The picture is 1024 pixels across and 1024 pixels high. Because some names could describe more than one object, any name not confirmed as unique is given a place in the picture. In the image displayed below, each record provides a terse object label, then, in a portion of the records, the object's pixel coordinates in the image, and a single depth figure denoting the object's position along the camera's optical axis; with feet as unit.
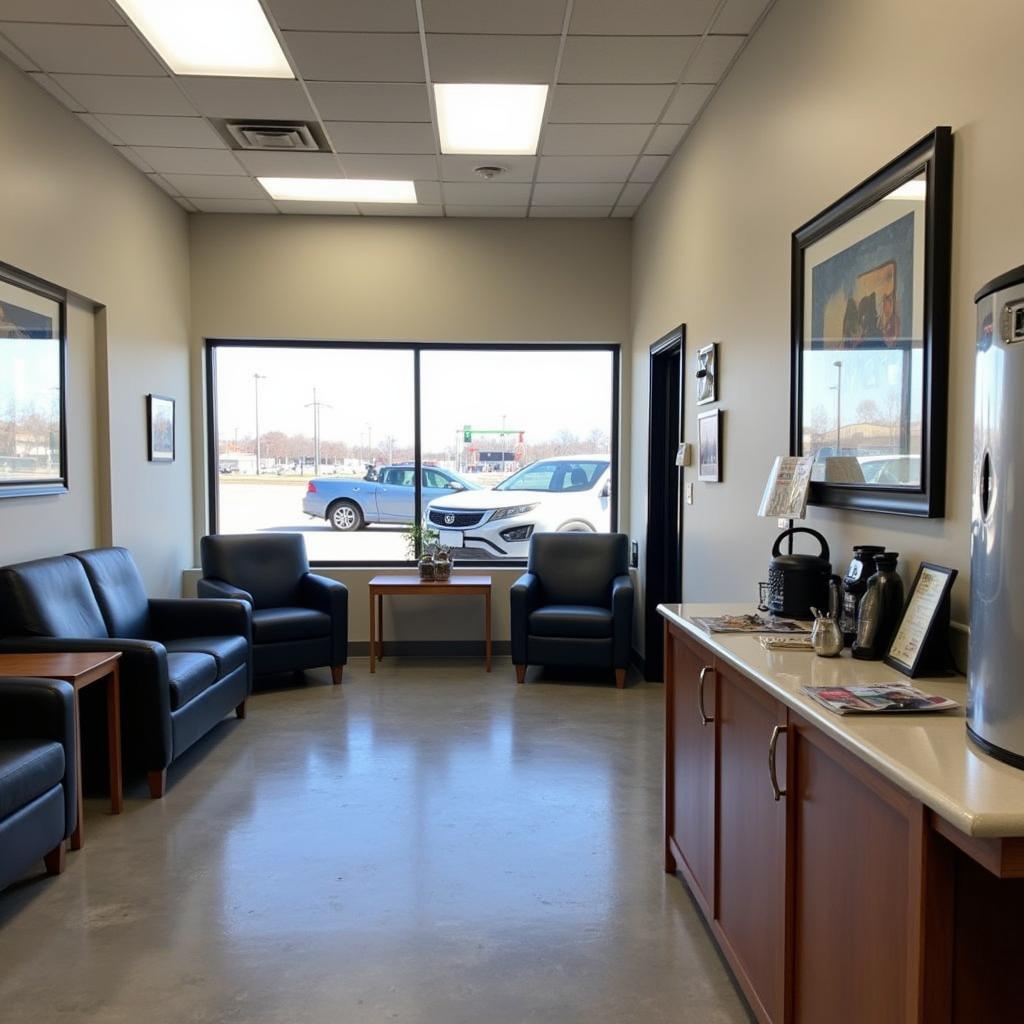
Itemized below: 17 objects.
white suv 20.02
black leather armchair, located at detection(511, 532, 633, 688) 16.61
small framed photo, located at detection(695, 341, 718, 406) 12.34
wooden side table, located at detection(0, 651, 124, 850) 9.41
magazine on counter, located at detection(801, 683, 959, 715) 4.87
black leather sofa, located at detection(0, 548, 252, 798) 10.88
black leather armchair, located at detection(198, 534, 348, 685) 16.15
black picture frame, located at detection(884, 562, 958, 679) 5.71
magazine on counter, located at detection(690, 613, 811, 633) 7.50
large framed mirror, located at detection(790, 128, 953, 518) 6.23
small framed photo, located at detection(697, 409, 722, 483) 12.19
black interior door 16.84
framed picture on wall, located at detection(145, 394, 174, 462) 16.40
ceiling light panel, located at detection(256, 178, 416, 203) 16.80
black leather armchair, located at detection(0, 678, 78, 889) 7.77
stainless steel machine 3.89
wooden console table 17.65
